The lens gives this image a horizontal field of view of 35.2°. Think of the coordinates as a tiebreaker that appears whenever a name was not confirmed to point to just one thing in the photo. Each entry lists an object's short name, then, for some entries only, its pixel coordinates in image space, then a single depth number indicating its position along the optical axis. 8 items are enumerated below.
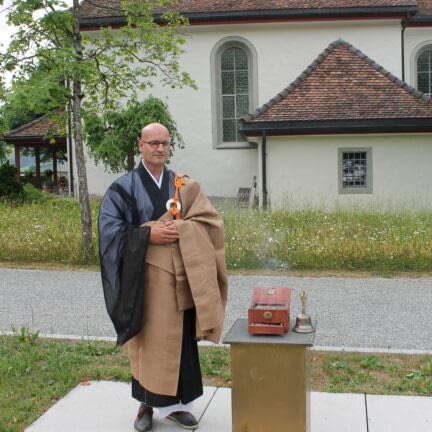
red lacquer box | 4.32
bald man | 4.52
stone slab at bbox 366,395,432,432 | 4.90
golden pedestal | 4.22
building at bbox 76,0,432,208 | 19.19
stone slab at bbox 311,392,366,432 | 4.92
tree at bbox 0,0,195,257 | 11.11
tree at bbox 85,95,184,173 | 21.52
